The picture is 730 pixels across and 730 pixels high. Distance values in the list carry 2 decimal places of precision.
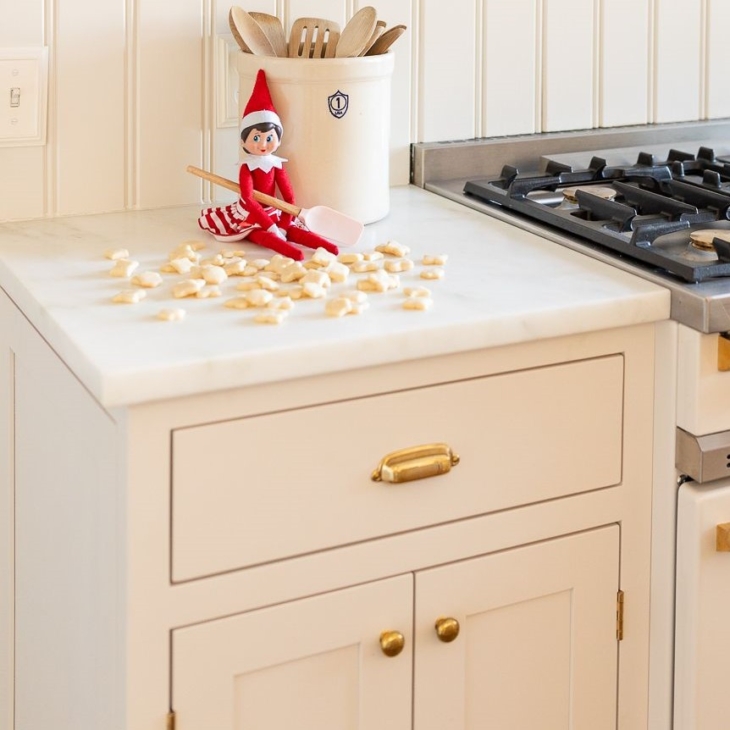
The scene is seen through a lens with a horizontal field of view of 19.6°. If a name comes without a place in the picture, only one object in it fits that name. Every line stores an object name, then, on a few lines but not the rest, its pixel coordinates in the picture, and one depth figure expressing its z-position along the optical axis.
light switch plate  2.38
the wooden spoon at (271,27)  2.43
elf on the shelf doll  2.32
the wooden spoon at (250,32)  2.40
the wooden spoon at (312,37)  2.41
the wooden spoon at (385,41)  2.42
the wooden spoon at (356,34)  2.39
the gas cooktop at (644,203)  2.28
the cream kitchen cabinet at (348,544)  2.01
